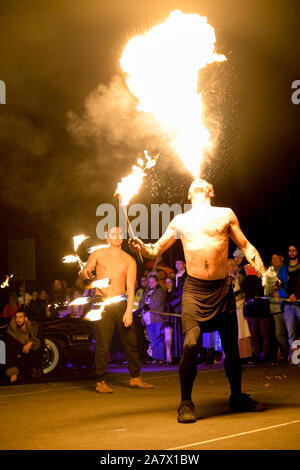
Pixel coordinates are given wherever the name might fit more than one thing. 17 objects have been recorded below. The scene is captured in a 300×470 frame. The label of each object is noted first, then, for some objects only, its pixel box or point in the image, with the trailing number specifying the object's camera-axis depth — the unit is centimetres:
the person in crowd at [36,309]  1564
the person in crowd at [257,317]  1277
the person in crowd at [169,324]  1417
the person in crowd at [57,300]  1540
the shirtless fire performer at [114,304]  912
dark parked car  1312
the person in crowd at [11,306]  1481
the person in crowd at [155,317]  1439
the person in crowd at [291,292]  1271
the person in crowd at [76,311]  1440
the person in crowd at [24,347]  1198
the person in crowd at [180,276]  1400
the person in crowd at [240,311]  1217
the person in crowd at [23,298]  1670
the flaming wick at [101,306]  881
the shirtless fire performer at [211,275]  643
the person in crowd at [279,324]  1299
